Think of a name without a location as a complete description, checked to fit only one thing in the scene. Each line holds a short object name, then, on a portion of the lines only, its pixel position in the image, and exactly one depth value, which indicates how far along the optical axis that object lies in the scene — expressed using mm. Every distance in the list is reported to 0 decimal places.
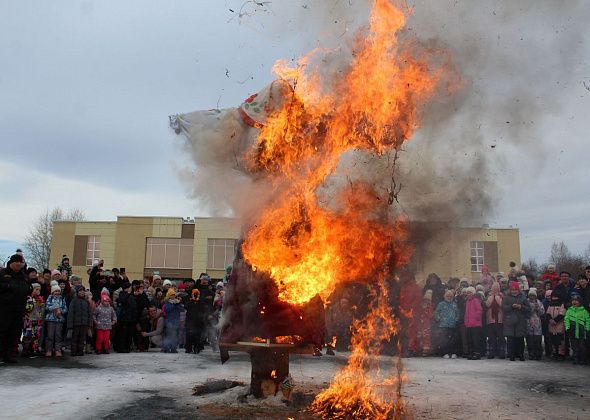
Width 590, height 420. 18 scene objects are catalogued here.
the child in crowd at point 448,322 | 12633
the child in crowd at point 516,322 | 11859
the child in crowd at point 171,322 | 13023
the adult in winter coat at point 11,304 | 9867
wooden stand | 6891
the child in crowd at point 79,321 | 11523
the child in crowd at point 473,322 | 12430
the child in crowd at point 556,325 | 11789
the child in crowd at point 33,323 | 11086
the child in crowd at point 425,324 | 12797
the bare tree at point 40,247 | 55281
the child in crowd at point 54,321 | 11219
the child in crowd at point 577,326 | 11133
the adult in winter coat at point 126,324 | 12867
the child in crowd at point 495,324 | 12393
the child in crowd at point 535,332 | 11969
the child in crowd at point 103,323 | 12289
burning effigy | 6758
